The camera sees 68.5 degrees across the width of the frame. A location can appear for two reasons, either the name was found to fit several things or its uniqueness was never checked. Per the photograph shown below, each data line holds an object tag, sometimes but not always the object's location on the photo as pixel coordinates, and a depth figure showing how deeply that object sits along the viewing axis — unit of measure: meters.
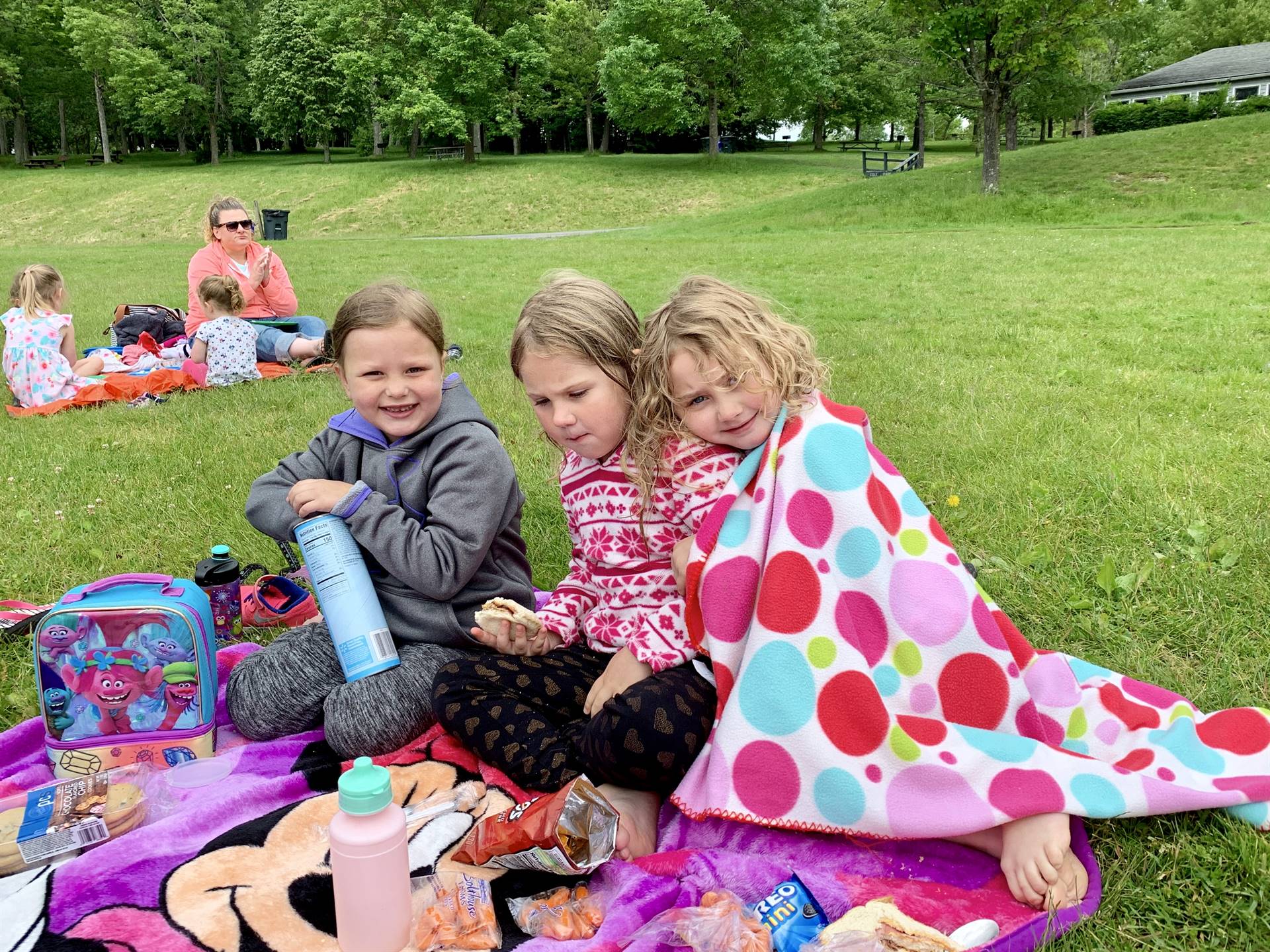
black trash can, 22.33
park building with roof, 49.84
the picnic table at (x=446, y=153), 43.47
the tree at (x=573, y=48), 42.97
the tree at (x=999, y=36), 19.36
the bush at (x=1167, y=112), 35.88
